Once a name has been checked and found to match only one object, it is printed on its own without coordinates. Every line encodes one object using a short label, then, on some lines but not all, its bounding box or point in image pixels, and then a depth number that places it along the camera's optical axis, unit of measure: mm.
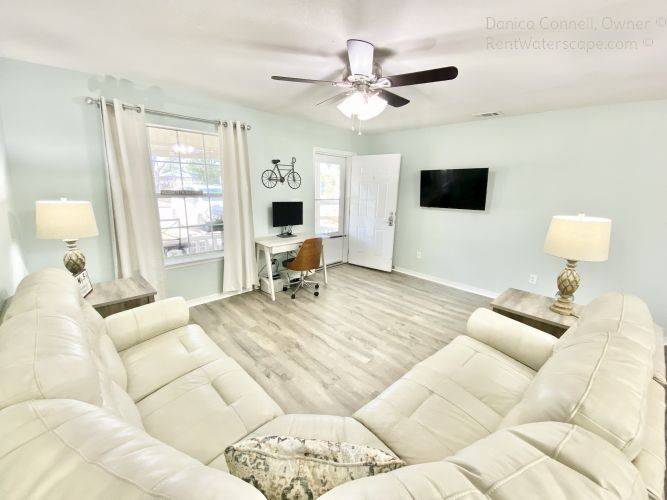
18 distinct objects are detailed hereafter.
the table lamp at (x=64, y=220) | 1889
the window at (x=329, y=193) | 4484
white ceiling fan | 1645
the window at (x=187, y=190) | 2902
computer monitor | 3791
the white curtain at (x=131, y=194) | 2500
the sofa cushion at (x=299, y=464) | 626
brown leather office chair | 3514
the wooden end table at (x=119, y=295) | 2018
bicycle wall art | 3699
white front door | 4430
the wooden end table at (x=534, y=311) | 1812
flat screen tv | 3627
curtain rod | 2391
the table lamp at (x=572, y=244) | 1728
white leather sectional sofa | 536
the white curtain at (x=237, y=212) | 3203
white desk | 3469
